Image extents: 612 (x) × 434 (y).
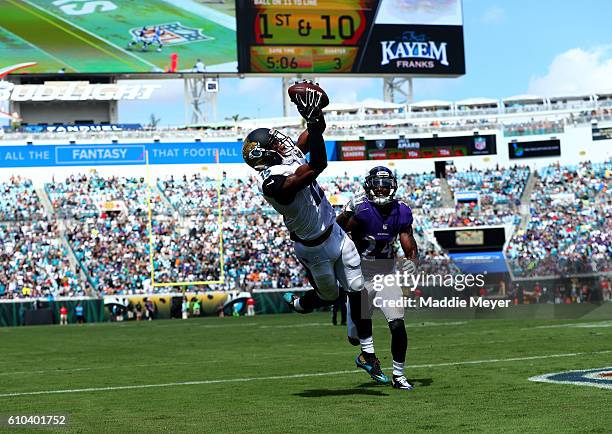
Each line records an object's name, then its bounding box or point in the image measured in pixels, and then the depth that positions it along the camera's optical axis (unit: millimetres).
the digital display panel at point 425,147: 57031
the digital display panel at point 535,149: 57219
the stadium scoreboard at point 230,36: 50844
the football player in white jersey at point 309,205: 8914
